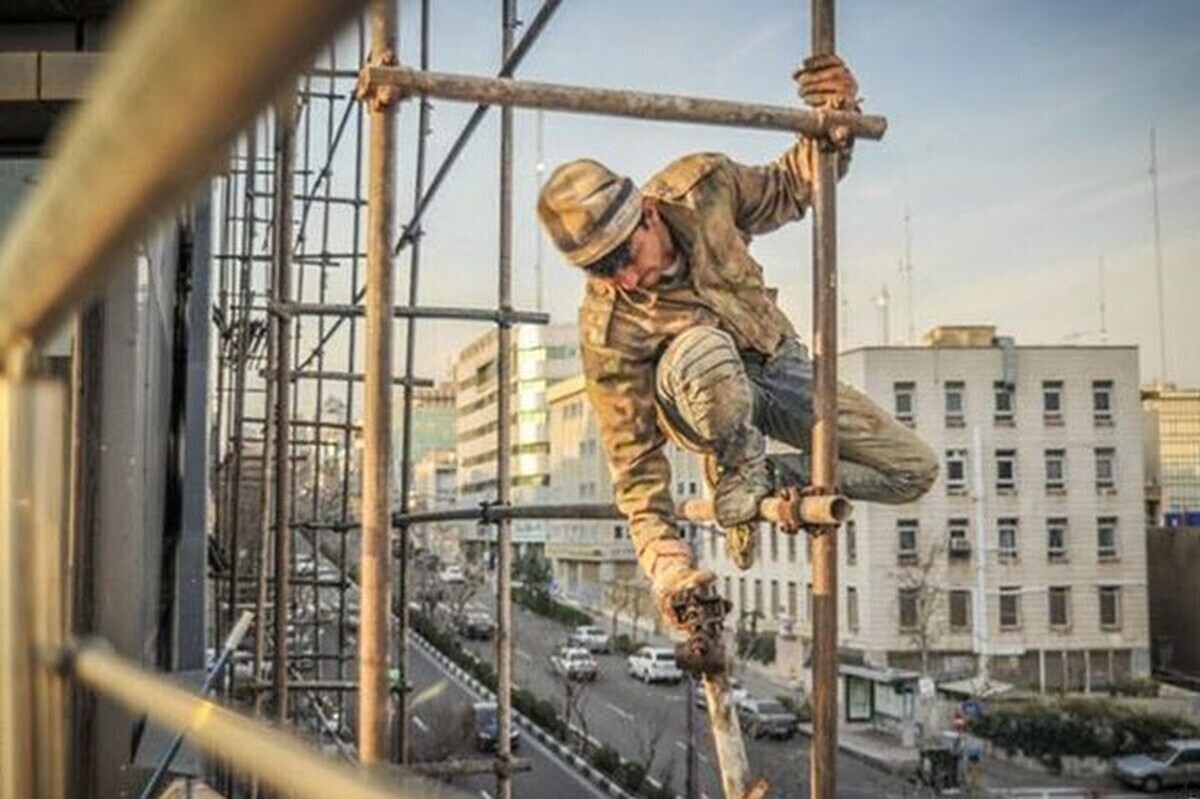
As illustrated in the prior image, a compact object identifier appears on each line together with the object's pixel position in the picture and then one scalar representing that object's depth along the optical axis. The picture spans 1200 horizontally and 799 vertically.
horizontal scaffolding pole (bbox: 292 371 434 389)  6.92
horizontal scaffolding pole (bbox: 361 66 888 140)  2.26
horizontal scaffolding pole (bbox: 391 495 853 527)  1.91
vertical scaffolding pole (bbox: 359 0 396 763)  2.15
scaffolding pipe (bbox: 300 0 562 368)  3.26
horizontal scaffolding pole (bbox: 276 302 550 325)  4.84
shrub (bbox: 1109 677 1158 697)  19.03
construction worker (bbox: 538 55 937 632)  2.12
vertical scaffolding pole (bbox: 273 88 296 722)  5.31
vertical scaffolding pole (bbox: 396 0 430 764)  5.66
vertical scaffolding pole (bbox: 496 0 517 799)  4.32
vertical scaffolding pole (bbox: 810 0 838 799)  1.97
